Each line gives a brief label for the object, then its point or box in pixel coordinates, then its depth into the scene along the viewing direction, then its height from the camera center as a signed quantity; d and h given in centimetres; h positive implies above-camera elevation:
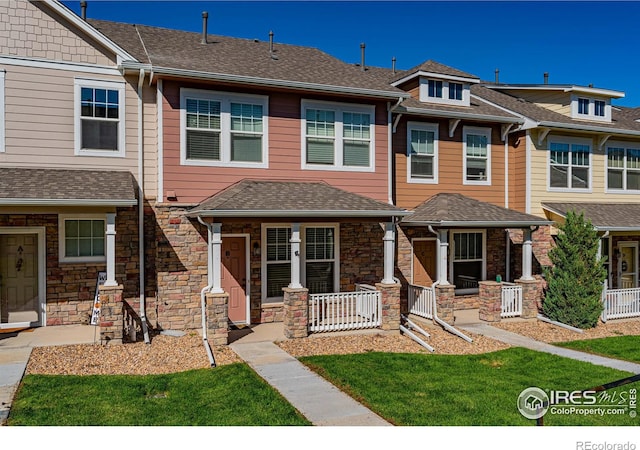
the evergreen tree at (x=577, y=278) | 1402 -136
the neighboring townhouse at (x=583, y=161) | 1648 +213
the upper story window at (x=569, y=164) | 1691 +199
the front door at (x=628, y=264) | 1853 -131
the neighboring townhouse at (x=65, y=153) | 1141 +155
